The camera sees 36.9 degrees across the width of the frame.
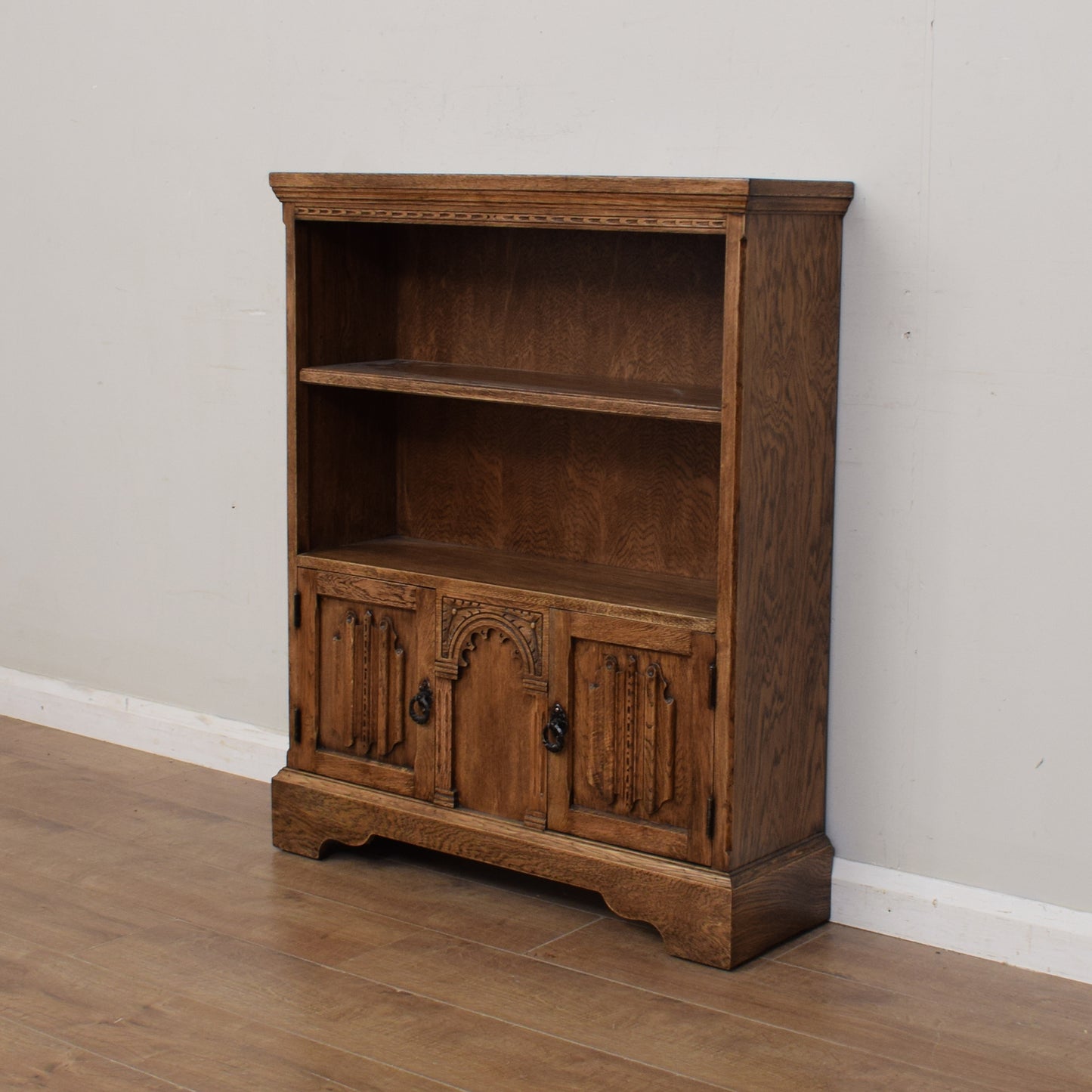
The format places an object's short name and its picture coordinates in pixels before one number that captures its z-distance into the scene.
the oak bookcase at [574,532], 3.02
